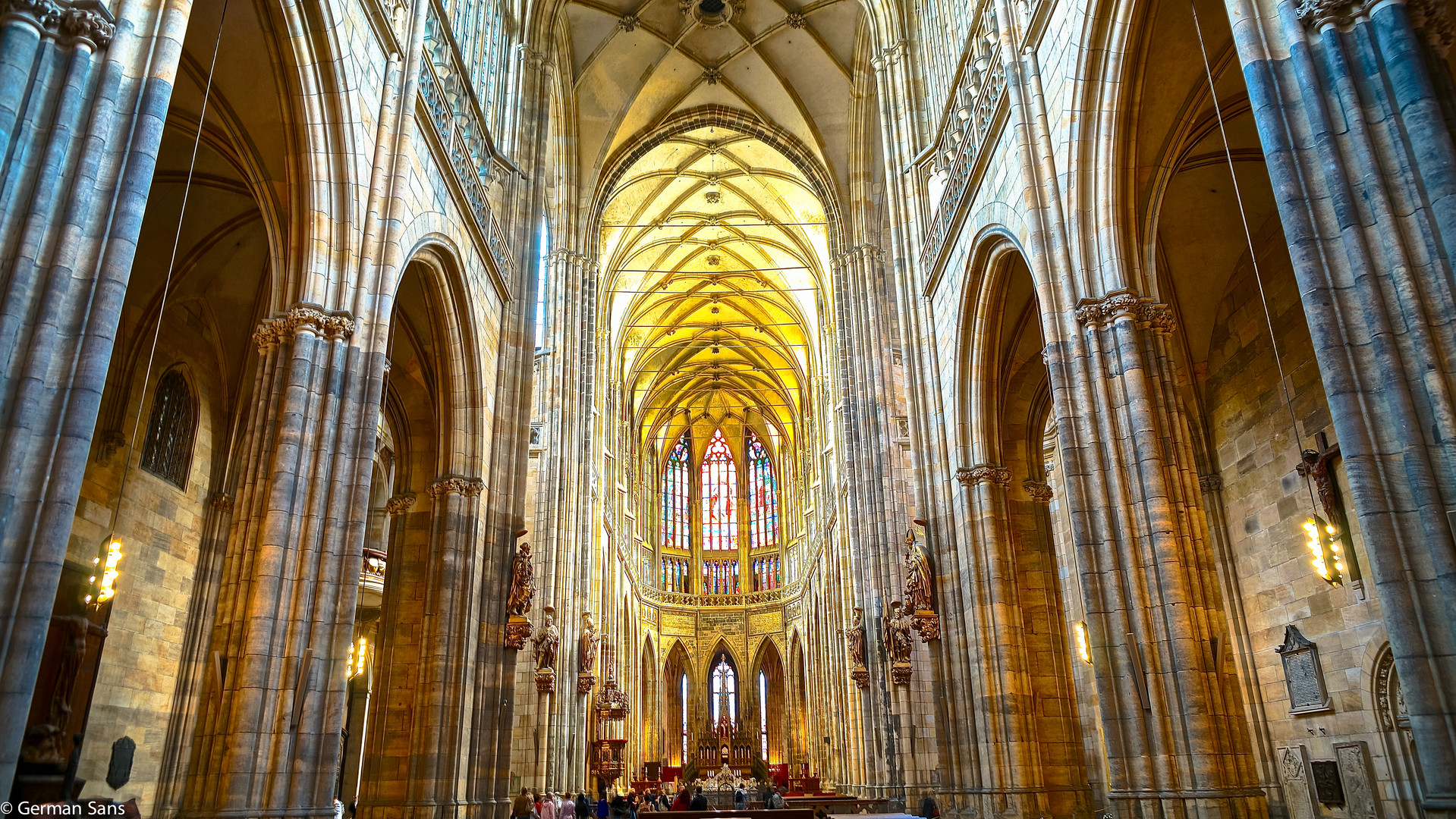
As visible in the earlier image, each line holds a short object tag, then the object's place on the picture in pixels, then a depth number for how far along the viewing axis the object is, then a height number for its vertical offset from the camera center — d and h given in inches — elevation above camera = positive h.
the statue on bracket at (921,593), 593.9 +104.0
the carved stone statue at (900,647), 711.1 +86.7
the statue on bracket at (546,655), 776.9 +91.4
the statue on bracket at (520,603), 579.8 +99.6
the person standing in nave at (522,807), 525.7 -16.7
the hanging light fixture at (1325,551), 486.6 +102.7
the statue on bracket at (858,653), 936.9 +109.5
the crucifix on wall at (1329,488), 474.6 +130.7
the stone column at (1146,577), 319.9 +63.5
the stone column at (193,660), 558.9 +69.5
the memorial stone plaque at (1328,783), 487.3 -11.0
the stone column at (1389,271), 203.9 +107.8
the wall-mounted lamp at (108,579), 526.3 +108.7
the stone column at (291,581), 325.1 +68.6
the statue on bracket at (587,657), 968.9 +114.8
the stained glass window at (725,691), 1889.8 +150.8
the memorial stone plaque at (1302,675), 501.4 +43.5
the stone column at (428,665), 502.0 +58.7
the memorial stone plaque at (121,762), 533.6 +10.6
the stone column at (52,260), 205.0 +115.0
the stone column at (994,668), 510.9 +51.5
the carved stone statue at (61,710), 308.3 +25.4
